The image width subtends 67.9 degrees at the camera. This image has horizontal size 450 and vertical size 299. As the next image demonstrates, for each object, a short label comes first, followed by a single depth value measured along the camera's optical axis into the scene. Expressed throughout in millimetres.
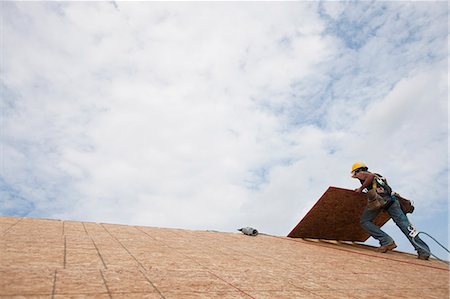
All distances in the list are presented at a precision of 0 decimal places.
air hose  7383
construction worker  7590
